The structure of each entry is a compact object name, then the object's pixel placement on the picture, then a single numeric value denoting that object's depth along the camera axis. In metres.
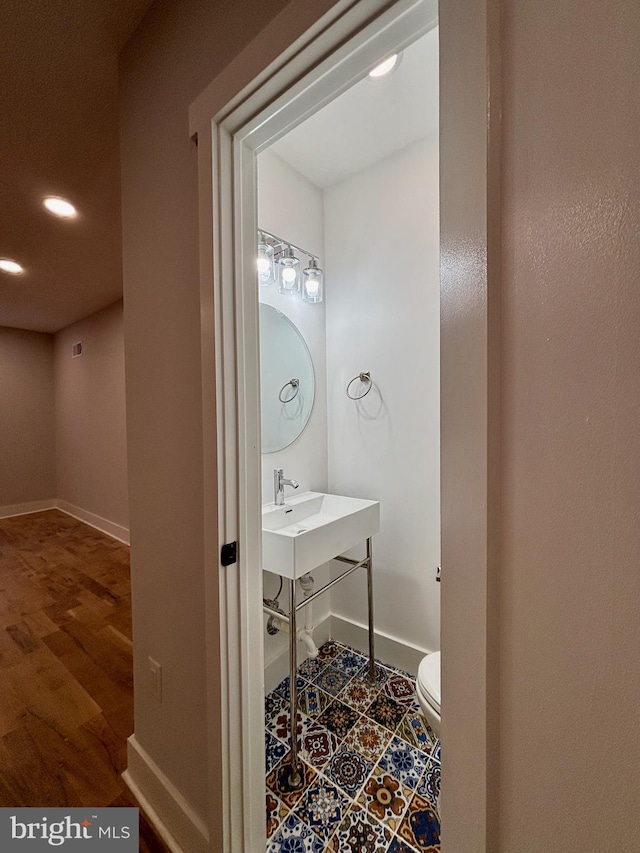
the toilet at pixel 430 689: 1.06
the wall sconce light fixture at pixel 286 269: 1.67
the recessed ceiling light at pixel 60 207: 1.96
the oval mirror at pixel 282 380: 1.73
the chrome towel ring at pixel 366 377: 1.93
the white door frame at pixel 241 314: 0.67
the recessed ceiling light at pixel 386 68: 1.27
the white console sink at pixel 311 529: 1.35
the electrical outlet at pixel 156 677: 1.10
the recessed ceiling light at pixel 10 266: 2.72
